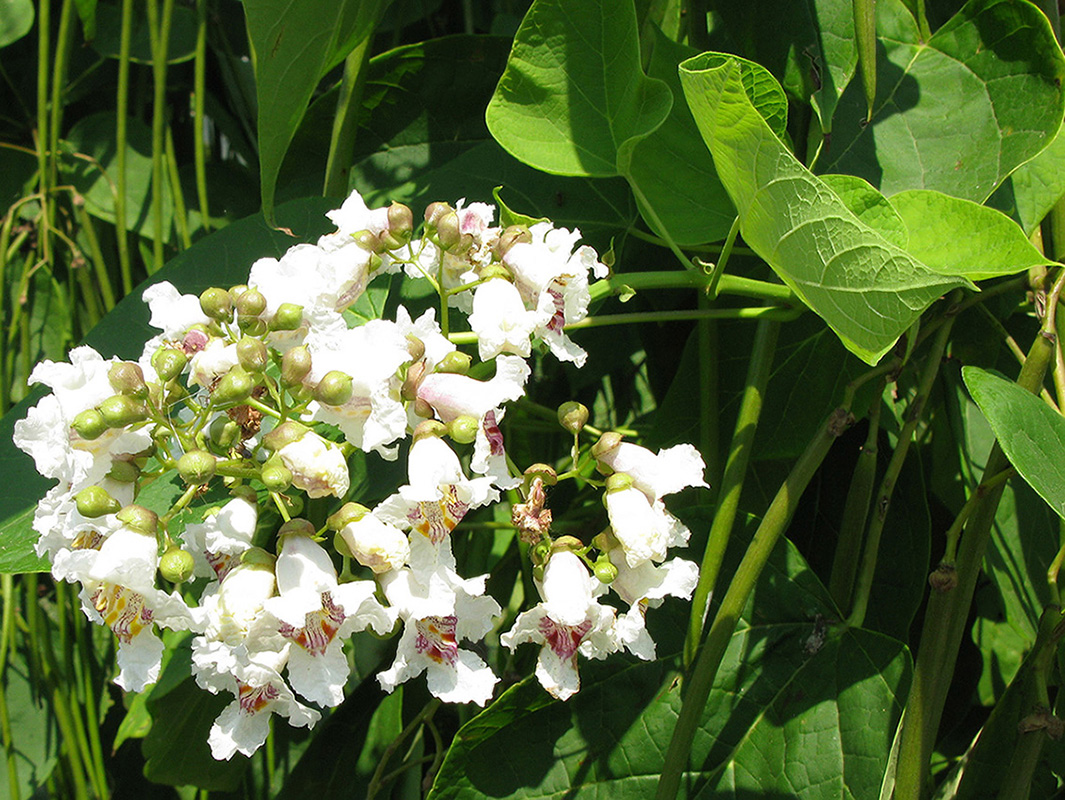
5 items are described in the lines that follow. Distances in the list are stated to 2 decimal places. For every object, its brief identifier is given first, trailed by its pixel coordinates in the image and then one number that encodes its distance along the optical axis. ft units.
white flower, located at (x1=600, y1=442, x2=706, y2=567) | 1.88
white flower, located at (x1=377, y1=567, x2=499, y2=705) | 1.75
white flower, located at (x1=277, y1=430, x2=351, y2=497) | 1.66
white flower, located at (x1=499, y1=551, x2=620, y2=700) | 1.86
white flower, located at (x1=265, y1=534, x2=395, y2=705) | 1.66
